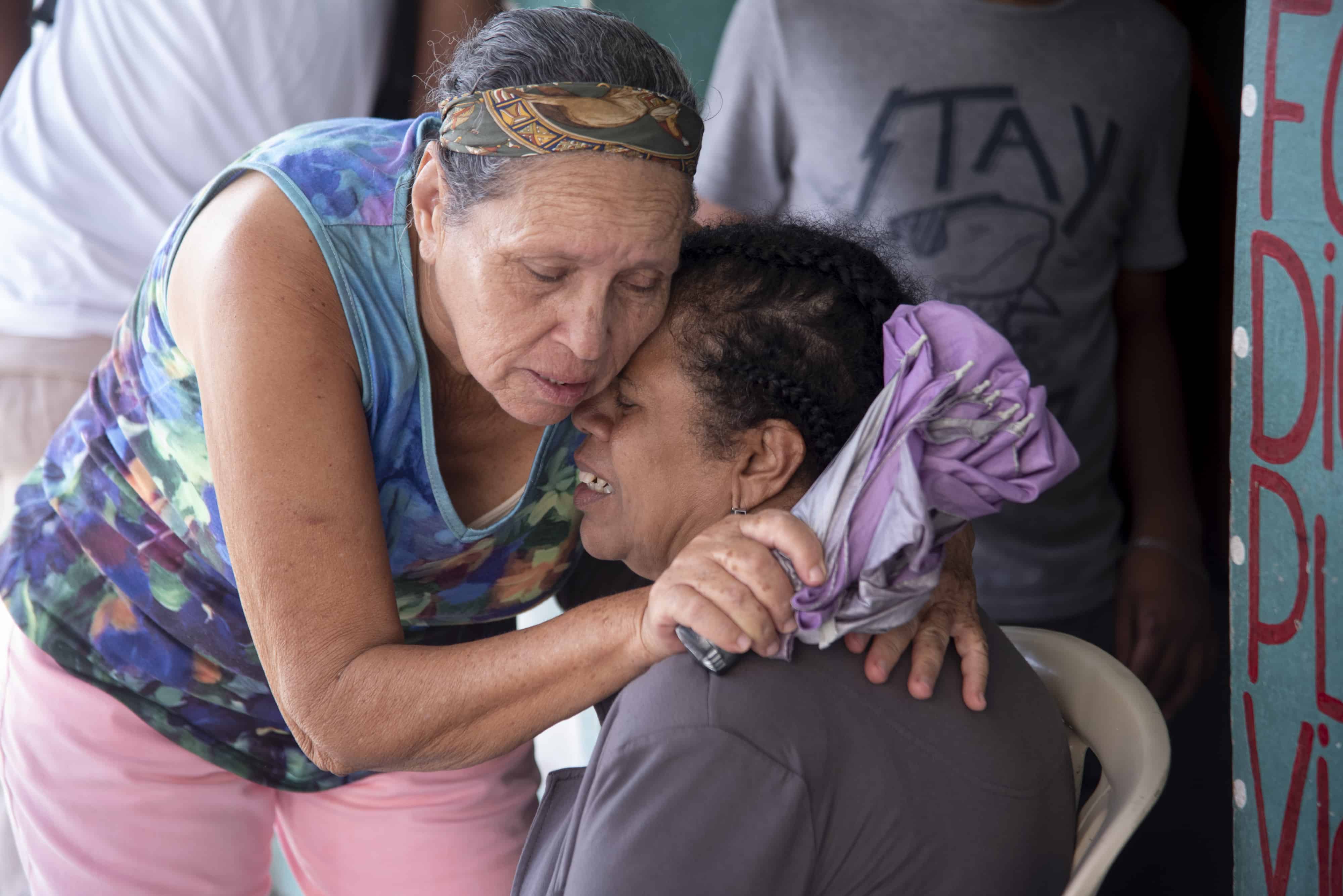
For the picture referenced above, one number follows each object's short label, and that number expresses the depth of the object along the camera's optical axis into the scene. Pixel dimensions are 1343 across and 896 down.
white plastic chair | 1.31
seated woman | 1.17
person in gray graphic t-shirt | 2.28
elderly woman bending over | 1.28
